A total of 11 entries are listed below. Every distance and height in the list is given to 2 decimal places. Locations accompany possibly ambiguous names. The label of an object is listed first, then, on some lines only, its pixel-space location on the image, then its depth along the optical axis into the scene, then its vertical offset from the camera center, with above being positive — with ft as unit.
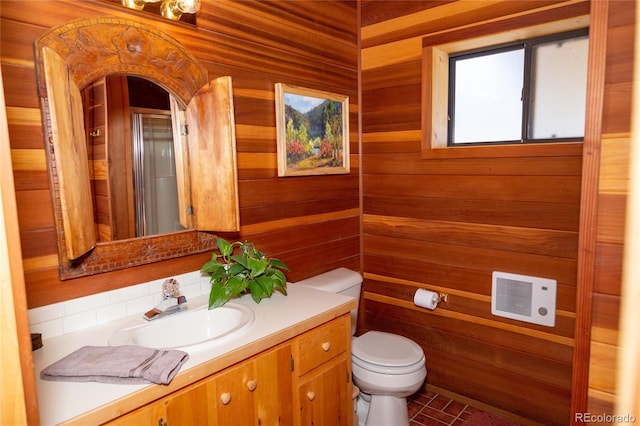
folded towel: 3.74 -1.76
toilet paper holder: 8.17 -2.57
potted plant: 5.69 -1.48
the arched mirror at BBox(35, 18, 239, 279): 4.55 +0.41
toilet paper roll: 8.11 -2.57
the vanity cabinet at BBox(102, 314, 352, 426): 4.01 -2.47
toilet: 6.77 -3.37
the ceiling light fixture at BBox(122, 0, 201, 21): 5.42 +2.21
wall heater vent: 6.96 -2.30
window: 6.84 +1.34
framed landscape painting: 7.27 +0.77
